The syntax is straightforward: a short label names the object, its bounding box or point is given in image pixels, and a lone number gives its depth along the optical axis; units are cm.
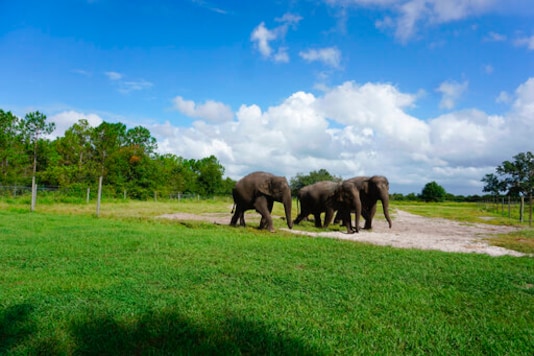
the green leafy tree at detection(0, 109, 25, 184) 3803
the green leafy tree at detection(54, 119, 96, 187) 4425
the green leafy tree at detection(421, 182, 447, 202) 10038
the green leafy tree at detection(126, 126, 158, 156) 6075
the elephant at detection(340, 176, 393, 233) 1602
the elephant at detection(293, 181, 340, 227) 1775
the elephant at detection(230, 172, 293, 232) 1531
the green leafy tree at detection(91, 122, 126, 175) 5003
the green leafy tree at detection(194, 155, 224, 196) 7125
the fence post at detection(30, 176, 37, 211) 2071
